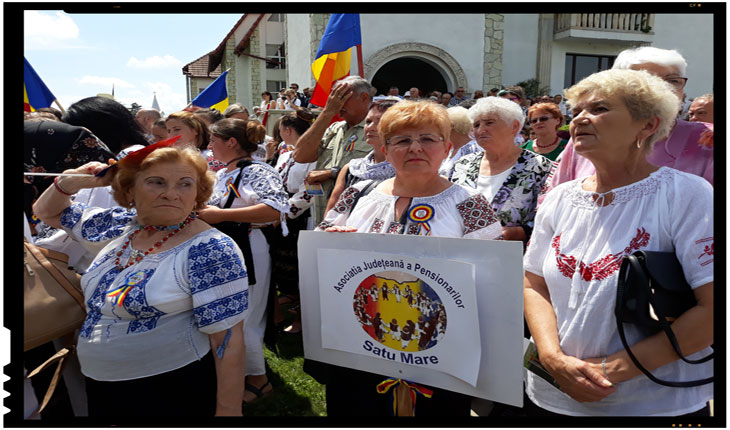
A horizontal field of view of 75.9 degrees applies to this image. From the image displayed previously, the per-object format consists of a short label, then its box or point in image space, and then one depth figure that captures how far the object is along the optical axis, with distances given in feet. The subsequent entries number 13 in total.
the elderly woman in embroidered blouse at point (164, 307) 6.18
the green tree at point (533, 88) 62.34
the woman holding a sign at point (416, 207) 6.61
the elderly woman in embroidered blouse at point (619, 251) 4.97
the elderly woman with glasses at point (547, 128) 13.64
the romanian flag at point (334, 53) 15.55
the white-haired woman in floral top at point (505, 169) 9.36
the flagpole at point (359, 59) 14.51
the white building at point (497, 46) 53.47
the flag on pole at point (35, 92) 16.31
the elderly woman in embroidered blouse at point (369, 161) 9.88
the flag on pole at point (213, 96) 24.39
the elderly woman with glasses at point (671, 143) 6.68
